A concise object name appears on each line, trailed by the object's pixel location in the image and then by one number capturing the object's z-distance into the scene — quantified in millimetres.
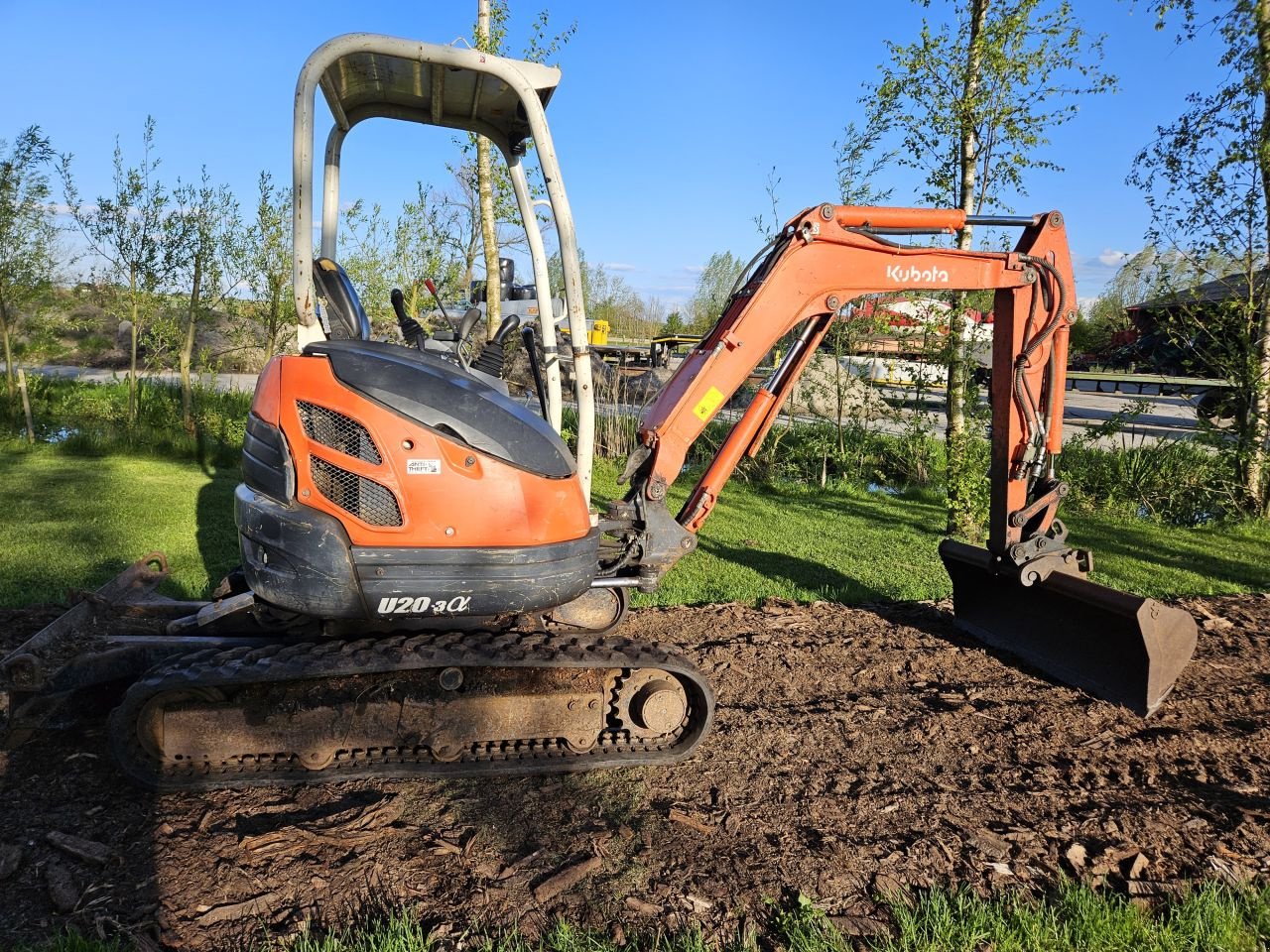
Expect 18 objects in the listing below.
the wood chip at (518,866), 3025
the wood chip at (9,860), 2971
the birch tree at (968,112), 8336
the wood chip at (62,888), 2811
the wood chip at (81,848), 3062
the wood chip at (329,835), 3125
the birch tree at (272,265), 12852
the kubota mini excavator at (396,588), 3432
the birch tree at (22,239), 12039
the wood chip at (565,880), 2922
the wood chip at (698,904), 2885
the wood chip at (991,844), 3264
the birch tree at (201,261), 12375
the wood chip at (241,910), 2783
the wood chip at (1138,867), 3135
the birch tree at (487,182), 10836
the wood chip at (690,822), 3357
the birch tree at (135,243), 12109
